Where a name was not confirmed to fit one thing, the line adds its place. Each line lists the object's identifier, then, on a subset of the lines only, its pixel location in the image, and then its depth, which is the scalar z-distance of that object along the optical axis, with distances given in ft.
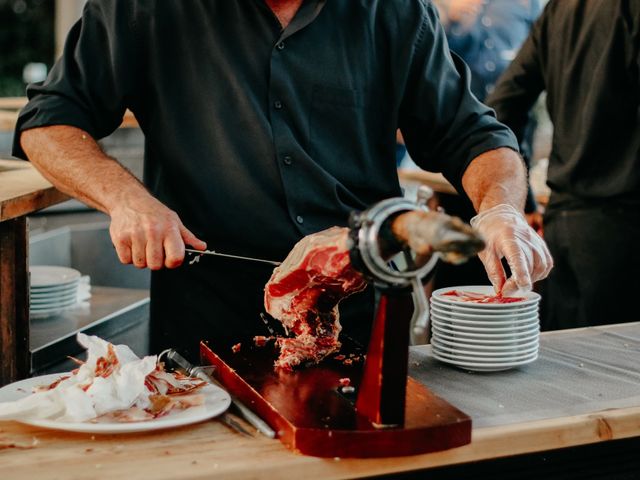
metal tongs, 5.83
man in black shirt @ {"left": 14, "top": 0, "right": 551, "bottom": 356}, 8.73
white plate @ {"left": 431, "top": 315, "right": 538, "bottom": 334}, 6.98
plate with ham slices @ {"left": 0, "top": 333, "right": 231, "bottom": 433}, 5.75
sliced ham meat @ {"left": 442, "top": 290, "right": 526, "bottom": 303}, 7.28
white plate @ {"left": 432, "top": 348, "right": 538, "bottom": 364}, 7.02
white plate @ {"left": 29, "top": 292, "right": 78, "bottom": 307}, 10.82
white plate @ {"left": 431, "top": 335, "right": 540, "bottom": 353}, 7.02
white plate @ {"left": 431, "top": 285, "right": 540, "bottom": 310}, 6.92
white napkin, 5.79
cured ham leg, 6.43
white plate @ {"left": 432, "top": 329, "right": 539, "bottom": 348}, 7.01
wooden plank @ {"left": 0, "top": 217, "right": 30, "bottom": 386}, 9.37
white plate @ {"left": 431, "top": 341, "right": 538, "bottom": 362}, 7.02
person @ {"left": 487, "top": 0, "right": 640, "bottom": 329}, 12.64
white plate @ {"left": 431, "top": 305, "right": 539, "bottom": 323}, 6.91
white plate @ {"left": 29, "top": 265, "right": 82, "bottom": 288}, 10.79
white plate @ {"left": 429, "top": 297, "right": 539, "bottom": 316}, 6.91
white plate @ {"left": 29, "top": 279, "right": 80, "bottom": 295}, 10.68
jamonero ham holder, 5.41
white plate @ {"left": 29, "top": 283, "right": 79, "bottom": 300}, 10.74
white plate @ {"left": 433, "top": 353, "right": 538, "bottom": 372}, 7.04
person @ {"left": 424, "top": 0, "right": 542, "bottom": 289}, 20.42
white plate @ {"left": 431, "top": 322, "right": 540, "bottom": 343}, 7.00
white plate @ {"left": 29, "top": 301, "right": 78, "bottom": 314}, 10.84
